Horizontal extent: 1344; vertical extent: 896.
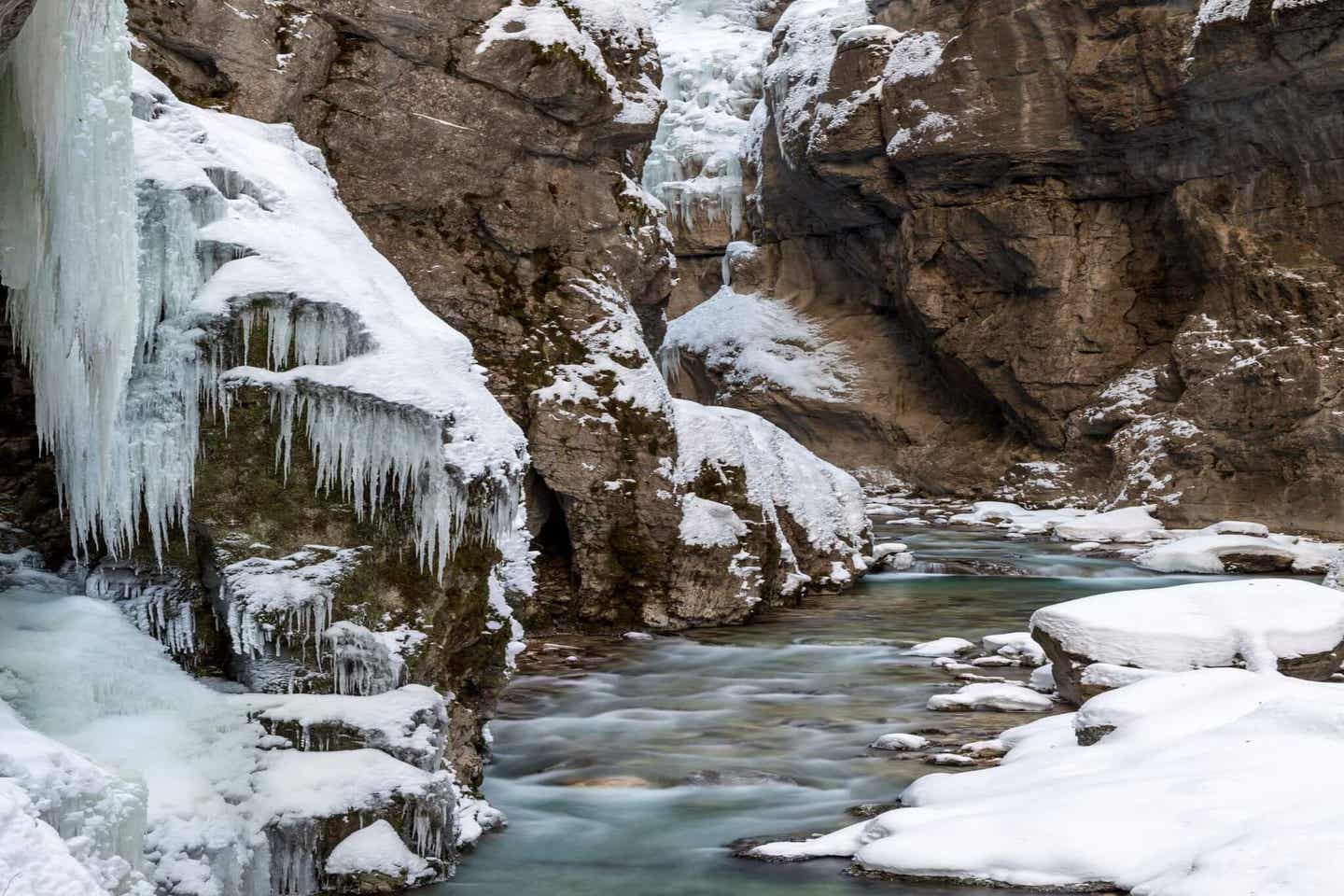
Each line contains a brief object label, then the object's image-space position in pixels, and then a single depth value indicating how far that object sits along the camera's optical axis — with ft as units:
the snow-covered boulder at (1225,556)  61.46
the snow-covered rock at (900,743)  30.04
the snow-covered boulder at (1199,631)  30.45
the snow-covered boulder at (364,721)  20.18
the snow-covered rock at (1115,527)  74.84
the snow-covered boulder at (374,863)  19.22
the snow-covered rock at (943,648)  42.04
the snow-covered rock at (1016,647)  39.52
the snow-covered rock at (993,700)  32.83
